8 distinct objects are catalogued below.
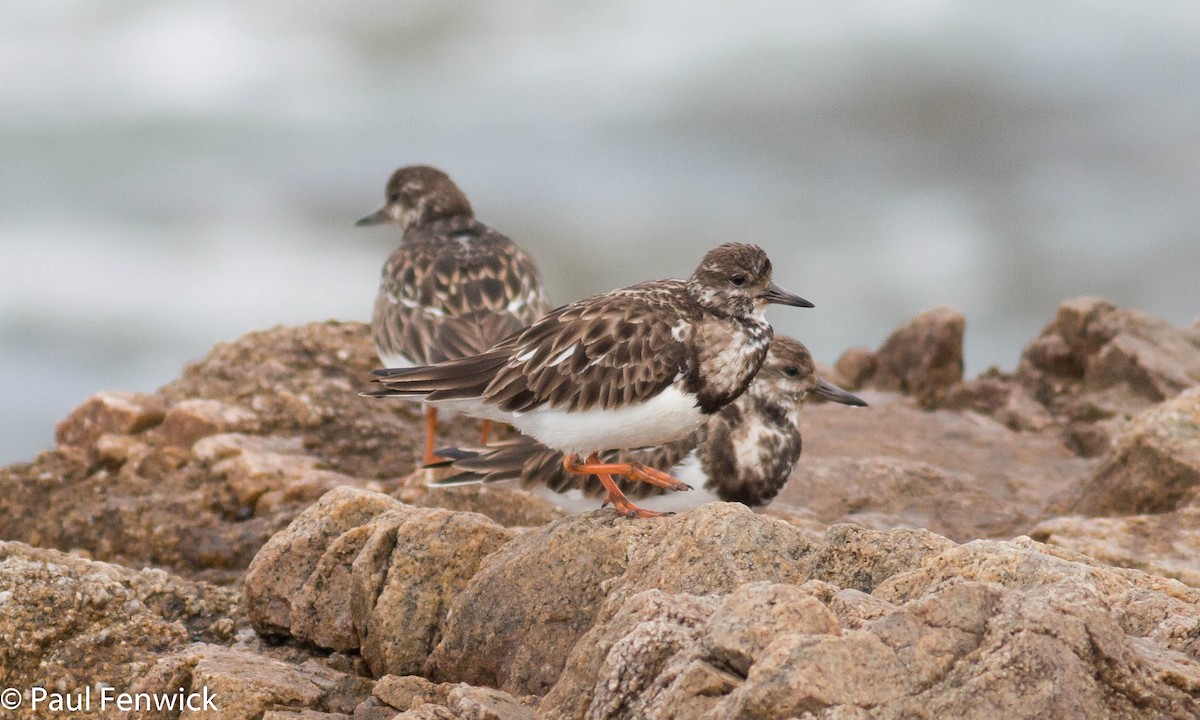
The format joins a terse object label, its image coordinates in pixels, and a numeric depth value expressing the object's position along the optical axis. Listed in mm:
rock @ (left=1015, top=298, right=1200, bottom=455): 14539
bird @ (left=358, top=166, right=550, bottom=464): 13430
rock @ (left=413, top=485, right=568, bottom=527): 11125
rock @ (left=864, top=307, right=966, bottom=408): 16031
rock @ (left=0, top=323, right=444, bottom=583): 11078
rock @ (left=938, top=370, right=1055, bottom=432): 14984
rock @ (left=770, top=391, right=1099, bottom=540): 12000
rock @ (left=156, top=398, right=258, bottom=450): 12625
